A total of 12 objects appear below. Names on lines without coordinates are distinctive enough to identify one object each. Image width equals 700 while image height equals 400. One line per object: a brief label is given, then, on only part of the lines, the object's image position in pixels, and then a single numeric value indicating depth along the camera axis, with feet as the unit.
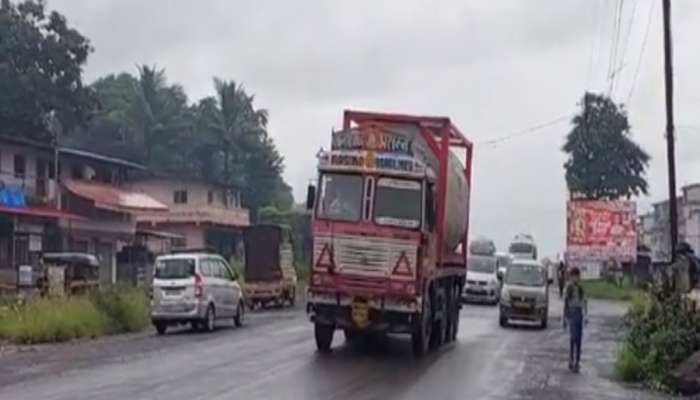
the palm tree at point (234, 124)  318.45
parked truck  169.17
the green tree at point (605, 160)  324.60
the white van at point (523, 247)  289.74
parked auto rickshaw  128.67
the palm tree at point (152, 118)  317.42
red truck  81.97
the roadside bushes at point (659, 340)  72.49
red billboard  270.46
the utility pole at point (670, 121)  105.40
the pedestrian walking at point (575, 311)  79.20
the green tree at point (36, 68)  240.73
